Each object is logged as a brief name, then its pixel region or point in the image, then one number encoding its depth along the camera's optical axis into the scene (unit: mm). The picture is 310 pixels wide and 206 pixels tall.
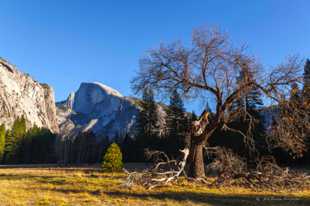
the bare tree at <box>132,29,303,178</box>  13883
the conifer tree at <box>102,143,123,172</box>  22609
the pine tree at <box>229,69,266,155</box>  32425
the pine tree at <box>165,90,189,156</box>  42594
